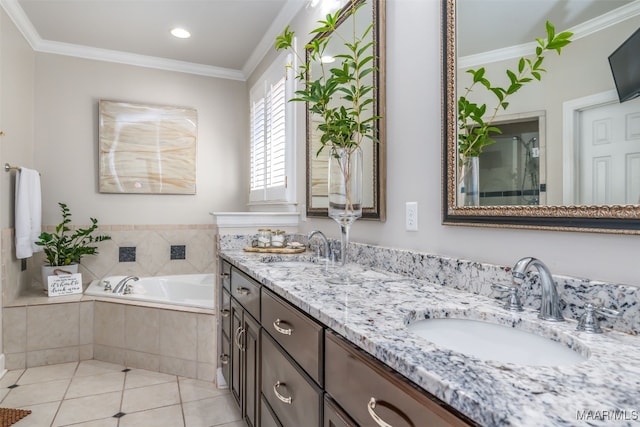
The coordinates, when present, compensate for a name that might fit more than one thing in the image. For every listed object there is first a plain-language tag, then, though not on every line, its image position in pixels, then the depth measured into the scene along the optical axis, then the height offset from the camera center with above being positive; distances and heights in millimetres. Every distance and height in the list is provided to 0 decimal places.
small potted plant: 3094 -258
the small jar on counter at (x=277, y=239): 2406 -156
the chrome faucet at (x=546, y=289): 876 -178
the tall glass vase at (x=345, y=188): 1501 +112
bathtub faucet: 3208 -606
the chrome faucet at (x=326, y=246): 1942 -169
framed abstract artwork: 3541 +671
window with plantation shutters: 2865 +693
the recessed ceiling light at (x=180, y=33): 3095 +1553
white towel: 2824 +34
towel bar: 2721 +363
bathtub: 3443 -678
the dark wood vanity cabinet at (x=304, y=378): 654 -406
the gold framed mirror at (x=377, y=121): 1709 +434
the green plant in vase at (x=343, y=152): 1492 +257
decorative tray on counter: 2248 -214
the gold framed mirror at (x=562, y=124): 850 +230
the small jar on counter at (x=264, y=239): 2402 -155
